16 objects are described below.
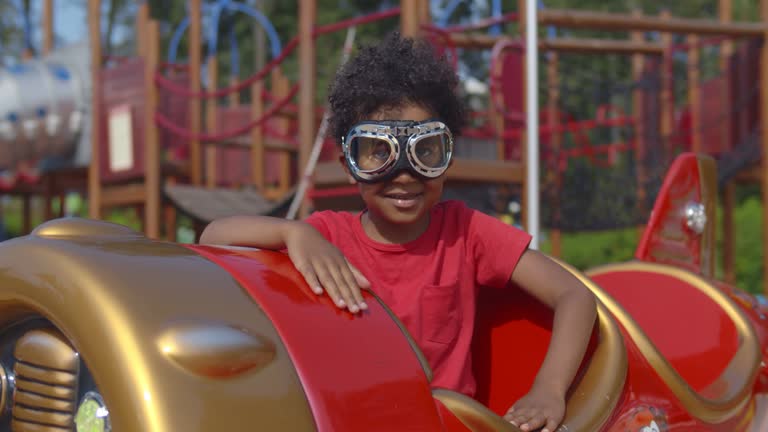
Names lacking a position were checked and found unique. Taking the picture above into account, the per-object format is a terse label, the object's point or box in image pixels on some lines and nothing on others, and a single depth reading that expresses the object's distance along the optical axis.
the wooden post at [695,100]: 7.10
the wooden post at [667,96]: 6.84
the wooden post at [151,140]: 5.74
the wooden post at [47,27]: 8.61
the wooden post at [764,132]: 5.07
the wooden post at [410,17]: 4.26
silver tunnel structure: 7.17
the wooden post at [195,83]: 6.81
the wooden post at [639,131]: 5.79
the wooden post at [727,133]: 6.62
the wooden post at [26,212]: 10.19
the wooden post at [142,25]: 6.15
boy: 1.48
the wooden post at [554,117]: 6.41
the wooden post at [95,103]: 6.31
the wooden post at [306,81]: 4.76
